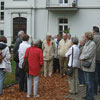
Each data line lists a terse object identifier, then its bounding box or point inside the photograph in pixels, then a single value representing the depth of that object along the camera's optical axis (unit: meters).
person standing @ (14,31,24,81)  7.59
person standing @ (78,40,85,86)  8.41
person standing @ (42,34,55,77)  9.88
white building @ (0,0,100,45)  20.62
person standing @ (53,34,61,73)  10.37
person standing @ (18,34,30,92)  7.12
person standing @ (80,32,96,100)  6.05
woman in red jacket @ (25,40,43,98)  6.54
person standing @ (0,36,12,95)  6.82
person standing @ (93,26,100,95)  6.81
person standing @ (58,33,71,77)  9.51
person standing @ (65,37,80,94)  7.10
